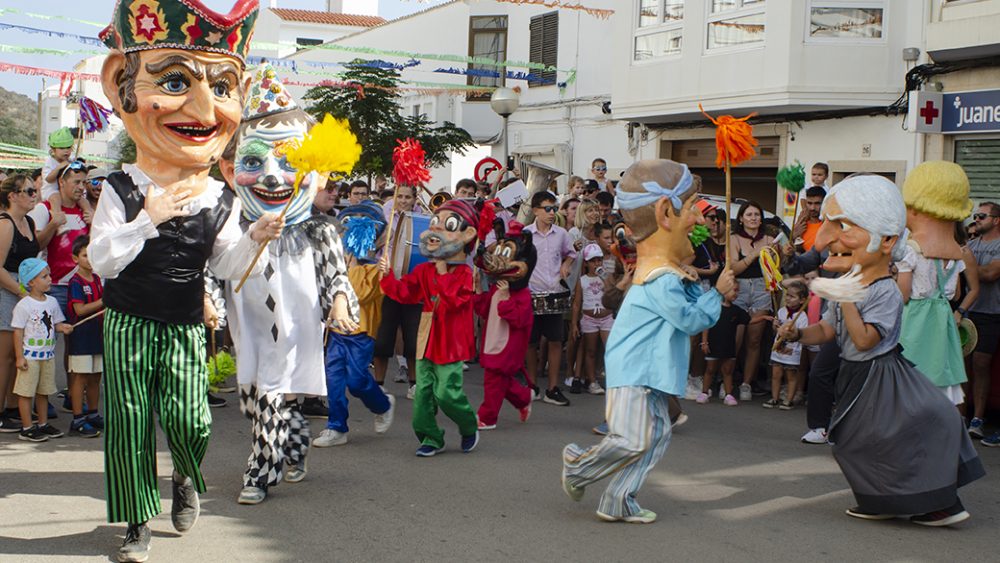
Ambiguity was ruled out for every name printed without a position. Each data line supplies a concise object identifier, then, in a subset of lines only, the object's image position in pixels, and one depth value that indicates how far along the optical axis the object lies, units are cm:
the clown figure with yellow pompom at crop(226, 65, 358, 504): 666
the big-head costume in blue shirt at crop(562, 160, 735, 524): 607
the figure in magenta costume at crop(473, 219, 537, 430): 897
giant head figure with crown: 553
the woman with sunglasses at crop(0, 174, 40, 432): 829
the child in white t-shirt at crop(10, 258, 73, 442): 815
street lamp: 1836
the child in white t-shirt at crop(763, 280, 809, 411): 1033
